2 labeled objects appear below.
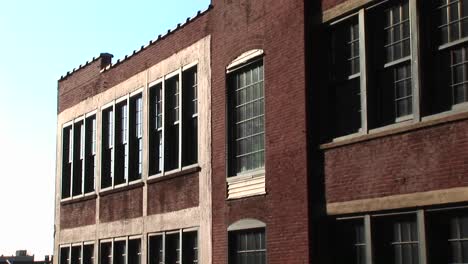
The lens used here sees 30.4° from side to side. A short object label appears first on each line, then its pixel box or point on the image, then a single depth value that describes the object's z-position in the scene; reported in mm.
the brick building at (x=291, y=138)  12594
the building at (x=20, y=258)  83062
